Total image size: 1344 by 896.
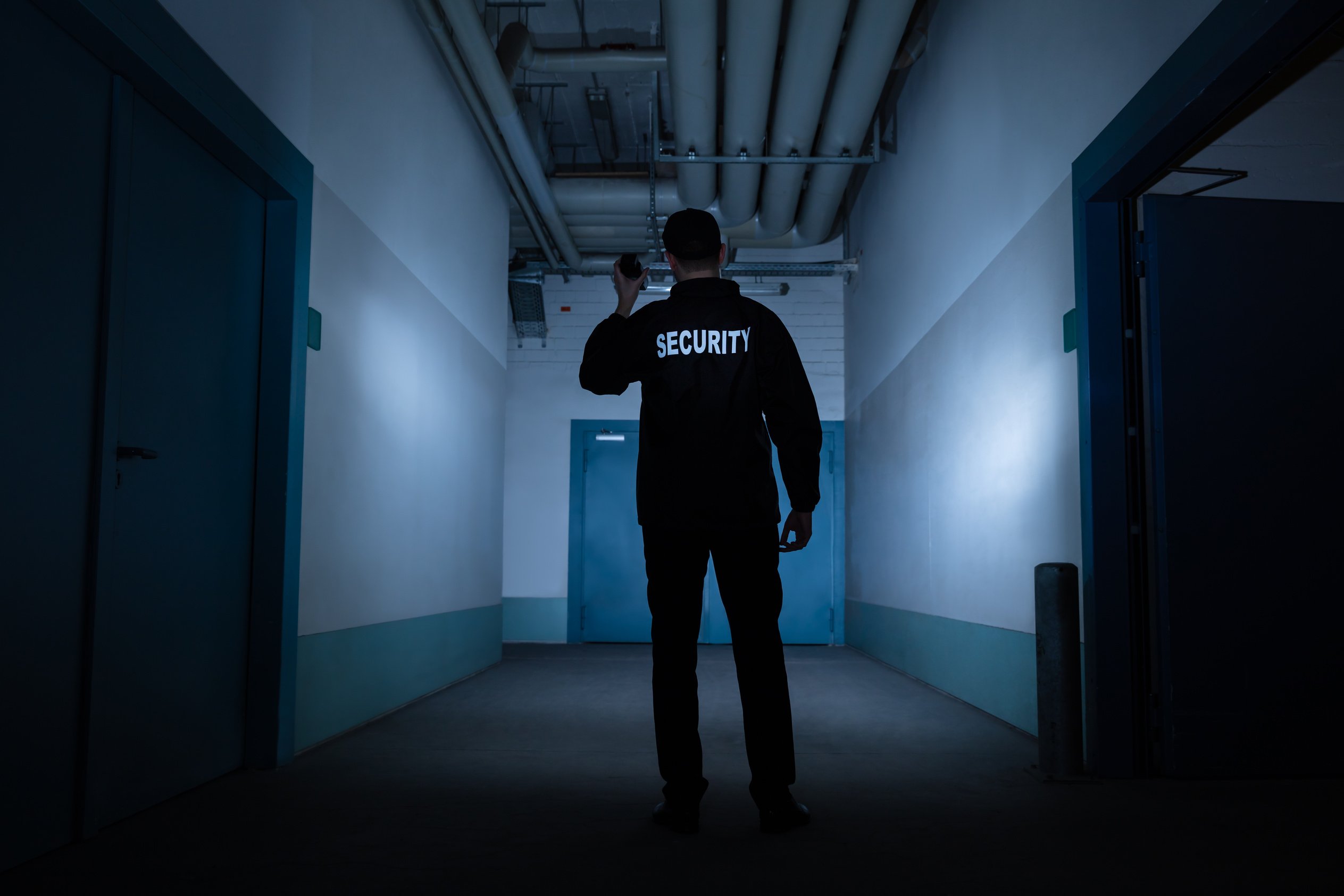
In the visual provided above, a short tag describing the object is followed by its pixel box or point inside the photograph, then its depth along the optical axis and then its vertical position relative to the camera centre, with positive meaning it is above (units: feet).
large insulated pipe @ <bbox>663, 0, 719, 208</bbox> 14.73 +7.66
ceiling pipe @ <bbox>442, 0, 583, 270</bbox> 14.57 +7.33
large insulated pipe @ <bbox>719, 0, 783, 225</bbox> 14.70 +7.59
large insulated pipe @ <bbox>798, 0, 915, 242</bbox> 15.12 +7.81
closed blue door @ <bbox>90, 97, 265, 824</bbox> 7.69 +0.20
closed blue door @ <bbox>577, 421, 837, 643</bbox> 26.18 -1.46
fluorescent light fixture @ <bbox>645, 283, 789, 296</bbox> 26.68 +6.46
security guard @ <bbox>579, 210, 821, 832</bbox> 7.19 +0.25
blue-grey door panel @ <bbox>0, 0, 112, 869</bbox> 6.35 +0.80
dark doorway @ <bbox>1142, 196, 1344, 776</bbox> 9.22 +0.38
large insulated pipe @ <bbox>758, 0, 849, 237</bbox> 14.96 +7.65
